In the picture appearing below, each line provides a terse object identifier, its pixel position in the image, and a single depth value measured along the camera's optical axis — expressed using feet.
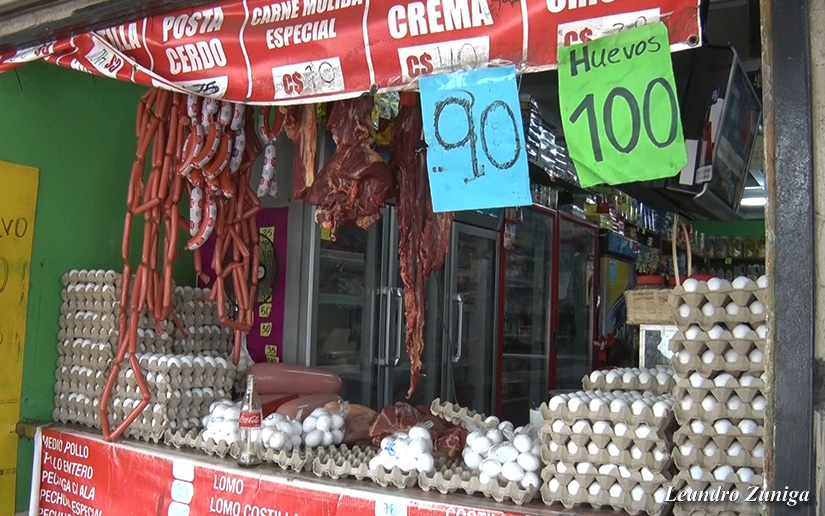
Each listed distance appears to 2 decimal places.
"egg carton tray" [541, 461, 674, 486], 7.33
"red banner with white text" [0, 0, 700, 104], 7.33
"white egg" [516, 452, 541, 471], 8.12
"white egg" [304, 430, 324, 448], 10.19
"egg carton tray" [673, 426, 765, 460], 6.88
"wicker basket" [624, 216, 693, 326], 11.15
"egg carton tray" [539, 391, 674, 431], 7.53
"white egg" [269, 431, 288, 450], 9.79
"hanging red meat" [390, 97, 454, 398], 10.85
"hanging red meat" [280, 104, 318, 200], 11.20
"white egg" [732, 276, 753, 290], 7.14
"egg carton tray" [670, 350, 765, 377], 7.00
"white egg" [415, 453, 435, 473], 8.69
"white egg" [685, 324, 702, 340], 7.30
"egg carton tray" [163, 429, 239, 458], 10.03
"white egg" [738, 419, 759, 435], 6.86
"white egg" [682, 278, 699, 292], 7.30
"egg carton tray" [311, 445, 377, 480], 8.97
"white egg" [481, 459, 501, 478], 8.13
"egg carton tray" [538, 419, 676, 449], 7.48
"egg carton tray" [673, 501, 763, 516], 6.75
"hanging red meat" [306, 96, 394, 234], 10.63
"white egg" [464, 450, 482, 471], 8.76
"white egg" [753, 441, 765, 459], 6.87
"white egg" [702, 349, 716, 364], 7.18
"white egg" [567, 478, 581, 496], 7.66
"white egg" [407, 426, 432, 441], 9.25
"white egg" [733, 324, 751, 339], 7.04
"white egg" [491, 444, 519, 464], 8.29
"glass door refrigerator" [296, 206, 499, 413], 14.21
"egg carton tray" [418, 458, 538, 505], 7.87
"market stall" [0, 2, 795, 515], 7.29
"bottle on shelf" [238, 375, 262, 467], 9.58
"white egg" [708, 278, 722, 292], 7.26
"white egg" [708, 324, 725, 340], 7.18
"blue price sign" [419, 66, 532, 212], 7.80
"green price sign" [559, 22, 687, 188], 6.70
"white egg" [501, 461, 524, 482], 7.98
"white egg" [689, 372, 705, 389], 7.16
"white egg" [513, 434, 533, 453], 8.35
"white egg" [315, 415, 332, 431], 10.41
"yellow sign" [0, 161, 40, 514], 11.75
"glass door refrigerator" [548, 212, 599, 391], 24.81
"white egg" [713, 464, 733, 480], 6.93
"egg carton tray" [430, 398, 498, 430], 10.11
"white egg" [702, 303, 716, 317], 7.25
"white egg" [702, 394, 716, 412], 7.07
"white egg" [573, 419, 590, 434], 7.72
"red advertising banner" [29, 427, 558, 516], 8.32
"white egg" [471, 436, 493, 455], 8.86
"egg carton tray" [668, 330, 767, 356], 7.02
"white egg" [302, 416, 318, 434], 10.42
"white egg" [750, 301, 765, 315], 7.04
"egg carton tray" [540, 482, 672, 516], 7.27
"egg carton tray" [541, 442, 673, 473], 7.36
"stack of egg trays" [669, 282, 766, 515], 6.90
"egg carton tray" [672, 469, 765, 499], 6.81
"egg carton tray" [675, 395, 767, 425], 6.90
